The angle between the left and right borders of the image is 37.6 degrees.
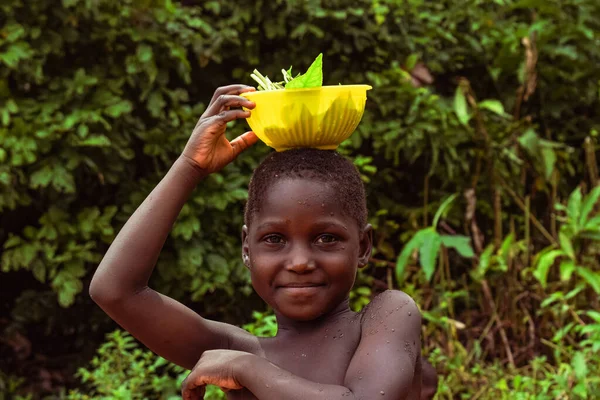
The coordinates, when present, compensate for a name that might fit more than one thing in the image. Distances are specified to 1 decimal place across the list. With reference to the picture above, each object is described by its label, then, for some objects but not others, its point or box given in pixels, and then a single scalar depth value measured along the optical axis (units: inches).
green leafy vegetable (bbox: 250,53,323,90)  89.4
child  89.6
